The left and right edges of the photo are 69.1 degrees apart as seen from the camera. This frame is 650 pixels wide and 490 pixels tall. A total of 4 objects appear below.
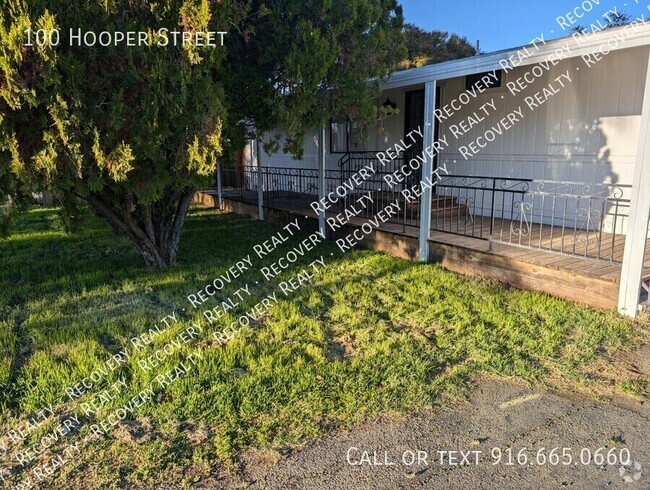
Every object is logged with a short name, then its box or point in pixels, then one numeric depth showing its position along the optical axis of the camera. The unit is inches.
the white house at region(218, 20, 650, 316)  174.2
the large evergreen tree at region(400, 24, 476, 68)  657.4
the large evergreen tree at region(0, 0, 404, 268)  153.8
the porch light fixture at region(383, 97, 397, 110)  353.7
